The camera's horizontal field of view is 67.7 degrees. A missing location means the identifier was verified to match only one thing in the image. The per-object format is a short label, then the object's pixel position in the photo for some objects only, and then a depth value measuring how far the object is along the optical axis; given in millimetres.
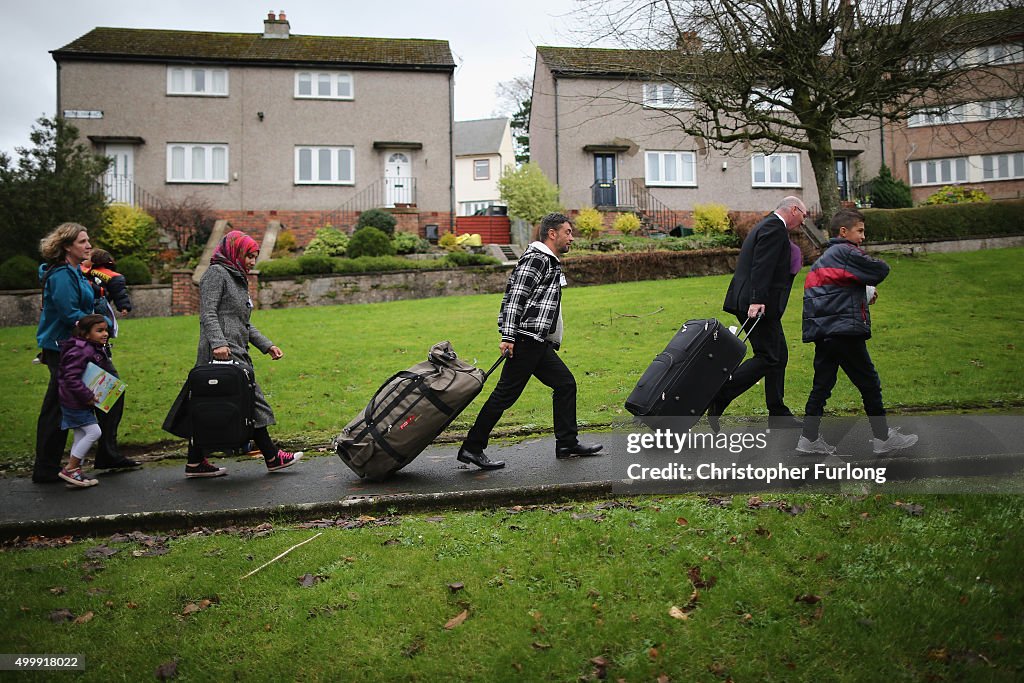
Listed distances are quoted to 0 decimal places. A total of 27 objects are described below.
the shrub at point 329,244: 24219
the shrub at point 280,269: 19719
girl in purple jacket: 6211
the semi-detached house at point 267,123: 28109
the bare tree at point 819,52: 15141
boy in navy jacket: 5812
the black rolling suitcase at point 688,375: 6180
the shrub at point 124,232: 23250
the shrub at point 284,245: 25234
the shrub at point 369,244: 22703
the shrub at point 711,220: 26438
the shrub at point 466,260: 20891
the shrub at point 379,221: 25969
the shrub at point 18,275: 18828
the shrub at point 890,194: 30656
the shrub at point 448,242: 25275
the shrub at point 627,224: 26969
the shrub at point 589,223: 25750
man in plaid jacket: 6148
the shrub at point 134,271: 19906
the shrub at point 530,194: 28000
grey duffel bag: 5711
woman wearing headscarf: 6391
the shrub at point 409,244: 24484
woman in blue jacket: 6344
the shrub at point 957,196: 27875
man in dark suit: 6586
